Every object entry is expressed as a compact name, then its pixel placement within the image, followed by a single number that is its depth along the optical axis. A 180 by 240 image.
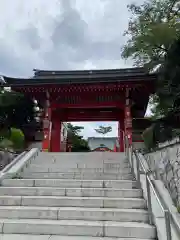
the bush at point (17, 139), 7.48
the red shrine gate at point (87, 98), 8.10
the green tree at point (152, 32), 5.72
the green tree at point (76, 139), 14.33
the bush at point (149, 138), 5.34
